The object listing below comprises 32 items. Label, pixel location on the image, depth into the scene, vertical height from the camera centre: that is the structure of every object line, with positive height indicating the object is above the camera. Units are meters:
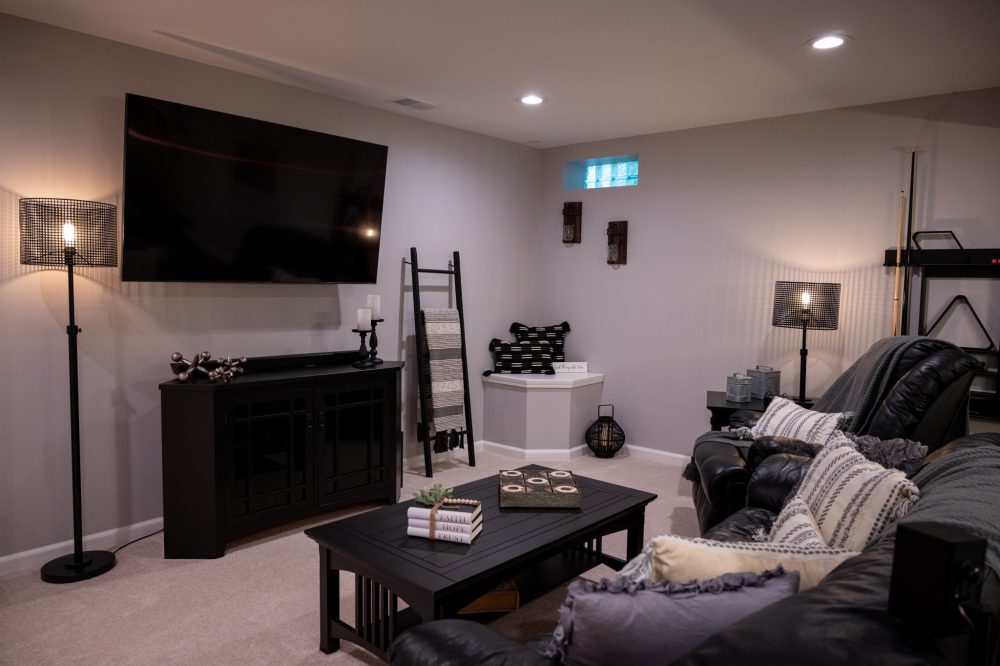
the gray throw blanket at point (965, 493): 1.28 -0.45
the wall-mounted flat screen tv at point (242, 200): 3.34 +0.49
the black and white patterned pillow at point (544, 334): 5.68 -0.35
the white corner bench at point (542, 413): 5.26 -0.95
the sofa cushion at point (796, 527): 1.81 -0.65
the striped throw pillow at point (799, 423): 3.22 -0.62
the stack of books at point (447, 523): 2.36 -0.82
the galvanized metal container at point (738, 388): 4.32 -0.58
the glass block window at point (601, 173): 5.45 +1.02
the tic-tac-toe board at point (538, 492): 2.70 -0.81
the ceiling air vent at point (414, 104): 4.35 +1.23
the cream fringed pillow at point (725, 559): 1.36 -0.54
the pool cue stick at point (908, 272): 4.11 +0.18
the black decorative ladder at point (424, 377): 4.72 -0.62
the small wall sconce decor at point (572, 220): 5.66 +0.62
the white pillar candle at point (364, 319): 4.11 -0.18
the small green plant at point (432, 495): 2.45 -0.75
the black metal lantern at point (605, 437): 5.26 -1.12
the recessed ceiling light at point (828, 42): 3.07 +1.19
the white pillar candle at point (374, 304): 4.24 -0.09
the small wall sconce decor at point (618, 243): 5.41 +0.42
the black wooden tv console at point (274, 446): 3.27 -0.84
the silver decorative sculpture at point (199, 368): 3.35 -0.42
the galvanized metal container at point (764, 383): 4.42 -0.56
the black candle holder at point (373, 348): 4.24 -0.37
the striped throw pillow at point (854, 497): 1.84 -0.58
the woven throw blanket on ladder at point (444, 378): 4.82 -0.63
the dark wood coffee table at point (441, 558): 2.12 -0.89
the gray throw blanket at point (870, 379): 3.24 -0.40
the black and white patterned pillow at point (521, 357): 5.52 -0.53
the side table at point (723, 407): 4.17 -0.69
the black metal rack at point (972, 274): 3.84 +0.16
